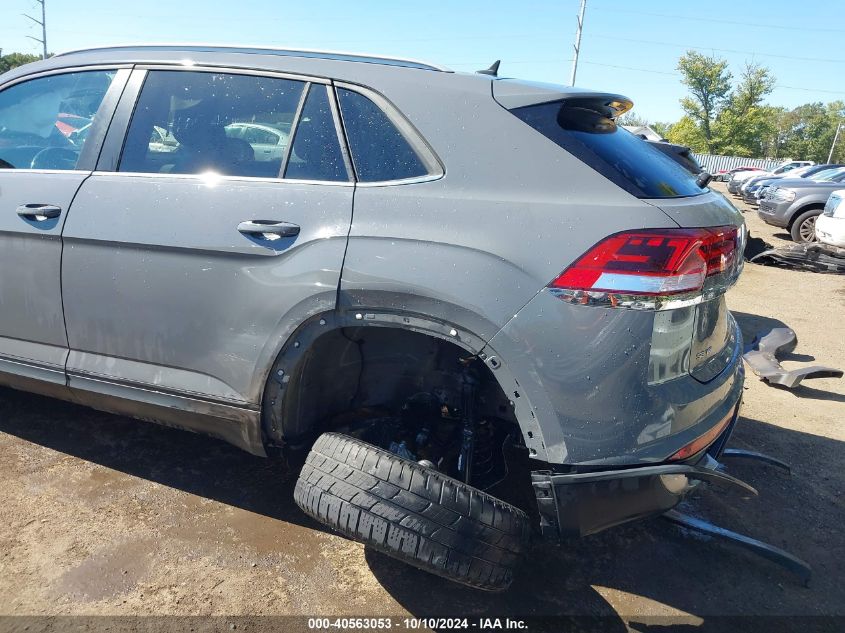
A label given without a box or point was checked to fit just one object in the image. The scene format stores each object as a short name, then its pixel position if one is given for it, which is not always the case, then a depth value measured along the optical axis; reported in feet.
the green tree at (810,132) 252.42
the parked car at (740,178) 89.84
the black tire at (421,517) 6.45
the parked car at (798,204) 37.14
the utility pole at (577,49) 127.05
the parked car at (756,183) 55.48
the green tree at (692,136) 198.70
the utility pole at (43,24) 148.03
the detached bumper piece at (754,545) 8.13
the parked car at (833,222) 30.14
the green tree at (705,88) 196.00
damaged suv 6.37
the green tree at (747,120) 187.21
